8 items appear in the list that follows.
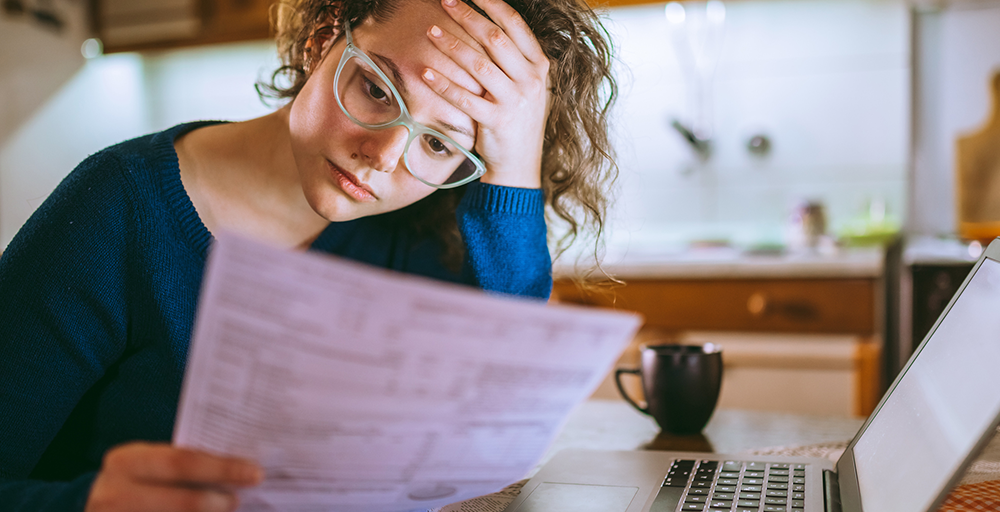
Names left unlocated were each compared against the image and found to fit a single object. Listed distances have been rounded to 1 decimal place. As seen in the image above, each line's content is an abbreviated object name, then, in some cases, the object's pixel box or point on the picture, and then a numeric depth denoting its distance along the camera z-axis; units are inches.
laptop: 16.9
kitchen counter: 76.4
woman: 27.2
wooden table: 32.2
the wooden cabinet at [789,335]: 75.1
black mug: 33.1
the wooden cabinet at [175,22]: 111.3
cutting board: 91.0
